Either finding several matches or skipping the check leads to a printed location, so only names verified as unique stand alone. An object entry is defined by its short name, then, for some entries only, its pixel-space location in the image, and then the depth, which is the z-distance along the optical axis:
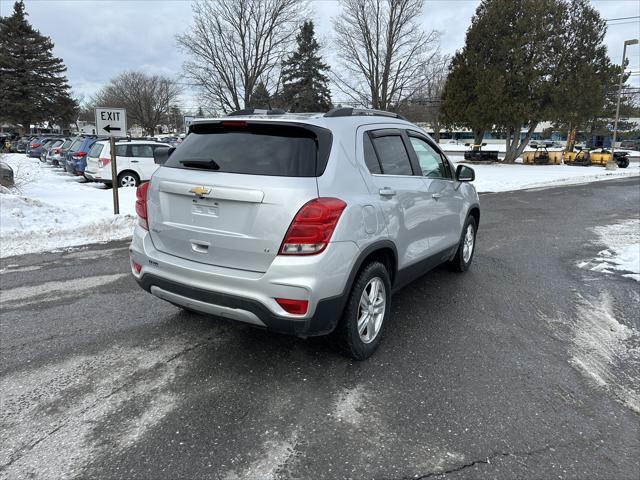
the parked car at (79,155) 17.85
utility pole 30.75
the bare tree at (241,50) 36.19
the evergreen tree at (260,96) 38.97
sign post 9.29
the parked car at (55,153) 23.12
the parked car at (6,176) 11.77
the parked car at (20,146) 37.59
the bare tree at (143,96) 68.94
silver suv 2.92
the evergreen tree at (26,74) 52.41
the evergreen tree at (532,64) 31.95
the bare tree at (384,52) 34.69
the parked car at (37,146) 28.91
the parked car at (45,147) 26.25
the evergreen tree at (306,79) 45.97
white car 15.30
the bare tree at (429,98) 36.94
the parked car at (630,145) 66.38
